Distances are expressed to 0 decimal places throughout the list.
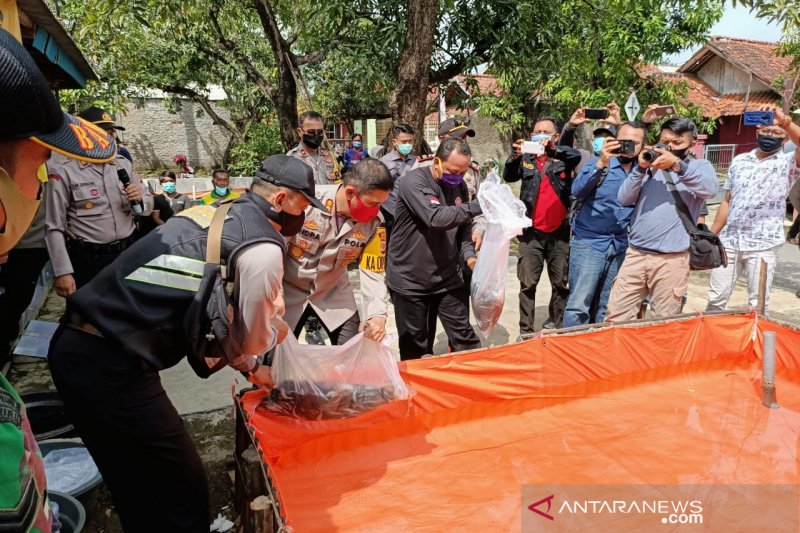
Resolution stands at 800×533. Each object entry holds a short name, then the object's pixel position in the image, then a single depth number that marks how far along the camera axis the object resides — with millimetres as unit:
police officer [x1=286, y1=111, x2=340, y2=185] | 5012
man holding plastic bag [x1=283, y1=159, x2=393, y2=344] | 2887
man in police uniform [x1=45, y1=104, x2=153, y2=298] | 3451
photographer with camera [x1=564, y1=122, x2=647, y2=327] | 4090
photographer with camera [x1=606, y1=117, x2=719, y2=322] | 3668
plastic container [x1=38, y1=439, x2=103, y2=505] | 2356
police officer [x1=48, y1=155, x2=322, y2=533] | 1779
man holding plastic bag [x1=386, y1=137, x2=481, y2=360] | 3341
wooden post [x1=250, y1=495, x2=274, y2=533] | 1958
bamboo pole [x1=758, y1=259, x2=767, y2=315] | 4062
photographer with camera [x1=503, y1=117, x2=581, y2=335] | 4434
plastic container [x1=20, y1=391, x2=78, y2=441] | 2996
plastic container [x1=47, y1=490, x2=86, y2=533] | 2172
